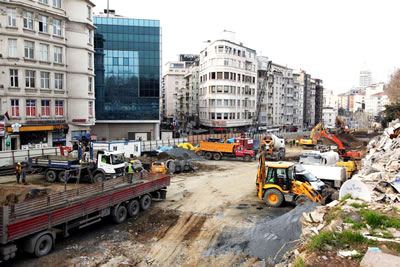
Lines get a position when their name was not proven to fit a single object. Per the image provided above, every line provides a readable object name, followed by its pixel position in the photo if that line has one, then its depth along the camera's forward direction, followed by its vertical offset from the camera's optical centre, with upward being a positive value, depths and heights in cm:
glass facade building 4975 +785
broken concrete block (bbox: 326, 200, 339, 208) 1122 -300
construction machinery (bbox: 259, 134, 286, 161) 3534 -325
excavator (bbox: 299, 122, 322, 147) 4144 -331
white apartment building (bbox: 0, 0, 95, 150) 3127 +498
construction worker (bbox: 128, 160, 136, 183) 2085 -335
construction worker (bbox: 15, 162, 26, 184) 2225 -379
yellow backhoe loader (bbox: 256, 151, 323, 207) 1620 -350
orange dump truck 3491 -355
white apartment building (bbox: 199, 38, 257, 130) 5794 +640
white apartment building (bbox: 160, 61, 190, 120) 10575 +1232
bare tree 5608 +568
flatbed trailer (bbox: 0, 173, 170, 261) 976 -348
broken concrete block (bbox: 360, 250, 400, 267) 605 -272
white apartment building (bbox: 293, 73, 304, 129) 9169 +548
